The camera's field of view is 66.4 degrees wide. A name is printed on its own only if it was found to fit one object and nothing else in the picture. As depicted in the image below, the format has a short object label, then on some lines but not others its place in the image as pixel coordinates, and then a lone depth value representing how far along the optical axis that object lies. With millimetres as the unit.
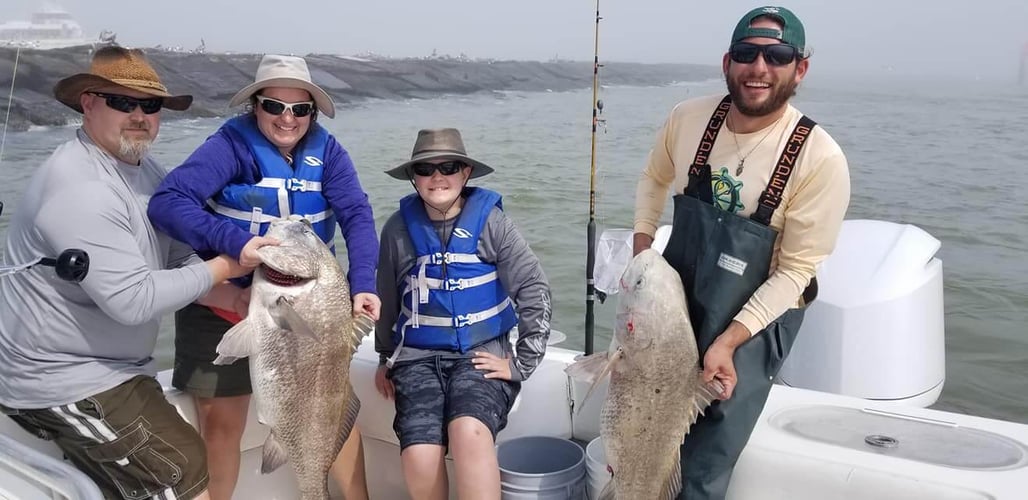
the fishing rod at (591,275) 4273
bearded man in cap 2564
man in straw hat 2508
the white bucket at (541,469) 3154
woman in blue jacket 2836
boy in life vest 3145
